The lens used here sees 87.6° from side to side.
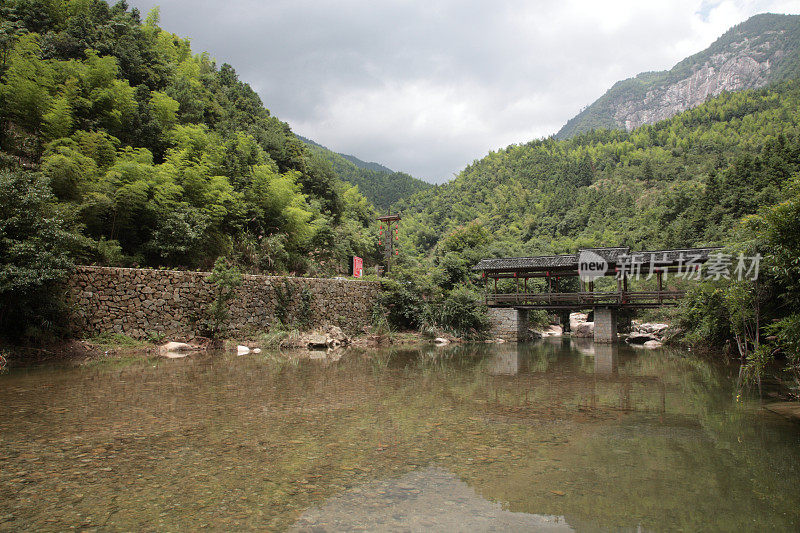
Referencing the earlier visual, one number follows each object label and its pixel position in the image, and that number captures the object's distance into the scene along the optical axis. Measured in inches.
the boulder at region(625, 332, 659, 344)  757.7
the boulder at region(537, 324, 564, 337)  997.7
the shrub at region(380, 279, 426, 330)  709.3
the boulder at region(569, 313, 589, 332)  1003.3
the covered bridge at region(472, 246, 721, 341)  687.1
